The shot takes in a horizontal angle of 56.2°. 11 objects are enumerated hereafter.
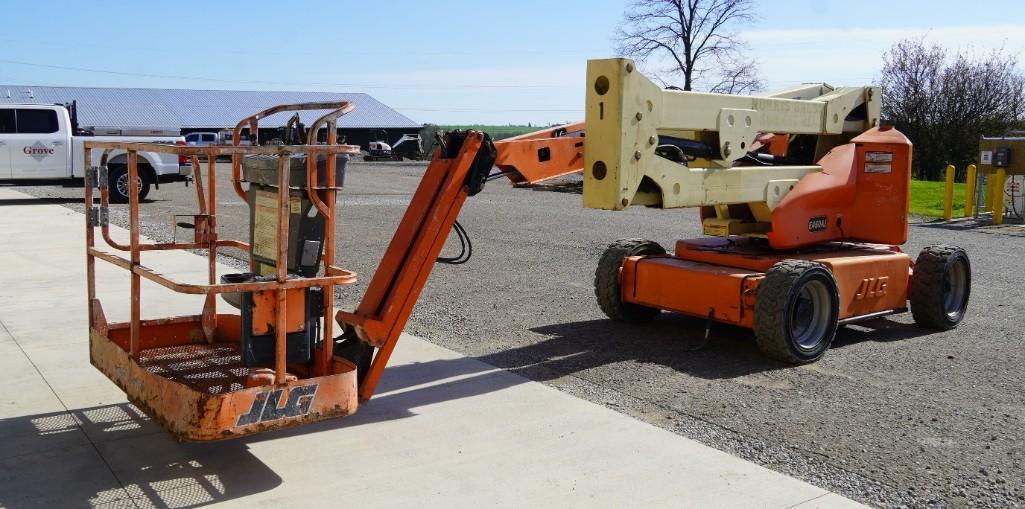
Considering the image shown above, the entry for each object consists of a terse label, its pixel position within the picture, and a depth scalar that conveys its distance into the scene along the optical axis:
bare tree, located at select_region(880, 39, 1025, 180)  34.81
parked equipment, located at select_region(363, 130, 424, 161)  51.72
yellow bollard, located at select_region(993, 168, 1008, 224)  18.34
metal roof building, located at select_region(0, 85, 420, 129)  59.69
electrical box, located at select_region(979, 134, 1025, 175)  18.77
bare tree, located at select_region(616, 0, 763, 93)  41.41
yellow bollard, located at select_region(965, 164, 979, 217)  19.64
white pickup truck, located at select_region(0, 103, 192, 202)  20.81
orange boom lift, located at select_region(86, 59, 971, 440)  4.71
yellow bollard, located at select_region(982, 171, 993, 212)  20.24
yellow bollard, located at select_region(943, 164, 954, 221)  19.36
